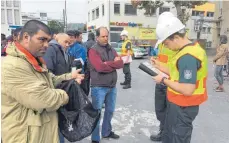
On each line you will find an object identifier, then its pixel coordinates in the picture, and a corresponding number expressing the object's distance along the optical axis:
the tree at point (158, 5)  19.69
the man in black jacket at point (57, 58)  2.92
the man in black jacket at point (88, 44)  5.21
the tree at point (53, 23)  48.73
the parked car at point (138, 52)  17.78
